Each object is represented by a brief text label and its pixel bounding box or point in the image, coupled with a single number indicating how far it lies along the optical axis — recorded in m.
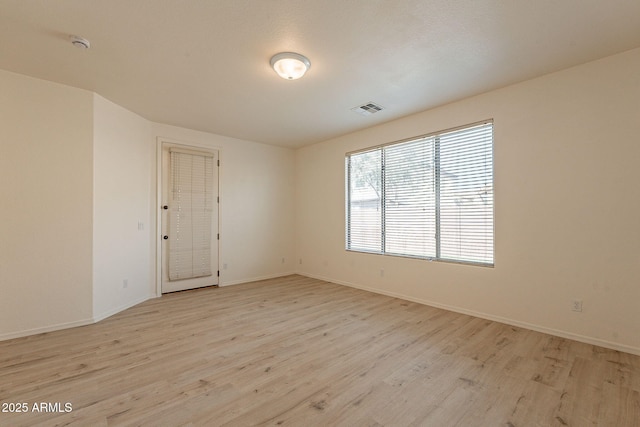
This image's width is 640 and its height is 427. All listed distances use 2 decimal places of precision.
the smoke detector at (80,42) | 2.39
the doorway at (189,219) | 4.75
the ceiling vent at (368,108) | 3.91
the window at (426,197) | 3.60
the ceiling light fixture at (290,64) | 2.65
